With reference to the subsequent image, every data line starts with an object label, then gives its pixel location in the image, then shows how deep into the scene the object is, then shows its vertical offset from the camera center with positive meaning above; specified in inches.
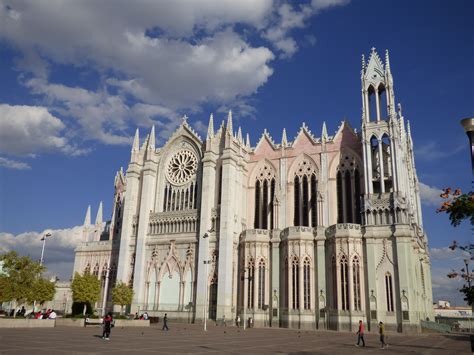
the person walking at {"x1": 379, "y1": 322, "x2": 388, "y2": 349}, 1069.3 -58.1
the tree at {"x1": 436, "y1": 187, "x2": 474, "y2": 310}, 578.2 +135.4
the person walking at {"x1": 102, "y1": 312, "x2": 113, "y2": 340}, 1059.3 -50.4
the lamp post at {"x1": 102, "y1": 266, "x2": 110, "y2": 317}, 2437.5 +84.4
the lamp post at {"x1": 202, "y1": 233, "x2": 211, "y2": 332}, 2061.1 +101.2
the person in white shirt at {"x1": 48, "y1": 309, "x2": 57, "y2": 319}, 1646.9 -42.3
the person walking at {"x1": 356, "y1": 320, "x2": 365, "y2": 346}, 1093.4 -45.6
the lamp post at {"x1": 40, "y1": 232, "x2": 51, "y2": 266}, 1942.1 +283.4
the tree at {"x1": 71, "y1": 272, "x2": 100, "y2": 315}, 2107.2 +69.4
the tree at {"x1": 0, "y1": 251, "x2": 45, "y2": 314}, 1614.2 +85.1
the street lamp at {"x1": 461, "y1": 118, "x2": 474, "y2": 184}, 583.2 +238.0
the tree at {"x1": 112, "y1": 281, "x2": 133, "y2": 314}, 2122.3 +49.9
